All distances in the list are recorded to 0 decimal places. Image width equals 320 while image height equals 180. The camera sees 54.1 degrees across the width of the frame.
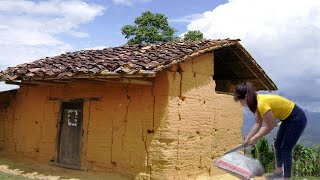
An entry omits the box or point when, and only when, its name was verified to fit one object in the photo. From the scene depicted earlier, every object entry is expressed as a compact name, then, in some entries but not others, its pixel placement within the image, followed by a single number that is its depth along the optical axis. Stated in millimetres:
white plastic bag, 3837
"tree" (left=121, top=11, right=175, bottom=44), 19755
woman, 3820
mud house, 7339
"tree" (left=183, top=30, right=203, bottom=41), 19426
